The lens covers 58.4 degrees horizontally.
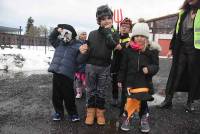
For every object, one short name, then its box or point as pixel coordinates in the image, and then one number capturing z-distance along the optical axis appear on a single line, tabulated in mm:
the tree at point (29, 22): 43477
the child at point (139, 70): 2426
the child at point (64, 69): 2641
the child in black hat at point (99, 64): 2597
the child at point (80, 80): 3597
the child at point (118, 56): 2923
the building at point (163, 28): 20008
